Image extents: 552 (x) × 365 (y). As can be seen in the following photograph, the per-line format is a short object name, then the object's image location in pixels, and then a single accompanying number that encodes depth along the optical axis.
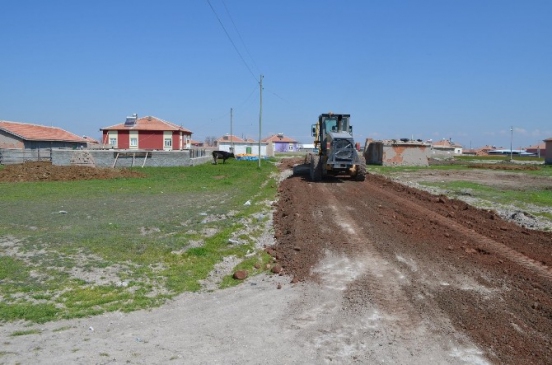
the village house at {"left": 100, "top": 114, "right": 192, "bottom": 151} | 59.97
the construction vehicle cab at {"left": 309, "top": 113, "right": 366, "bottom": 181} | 22.75
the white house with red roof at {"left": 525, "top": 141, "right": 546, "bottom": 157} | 158.18
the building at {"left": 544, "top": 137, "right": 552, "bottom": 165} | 57.75
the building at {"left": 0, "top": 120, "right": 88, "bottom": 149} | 48.47
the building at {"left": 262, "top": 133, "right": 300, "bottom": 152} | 140.38
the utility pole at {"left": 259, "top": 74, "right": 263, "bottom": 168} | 39.34
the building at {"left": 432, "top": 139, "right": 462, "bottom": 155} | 152.50
